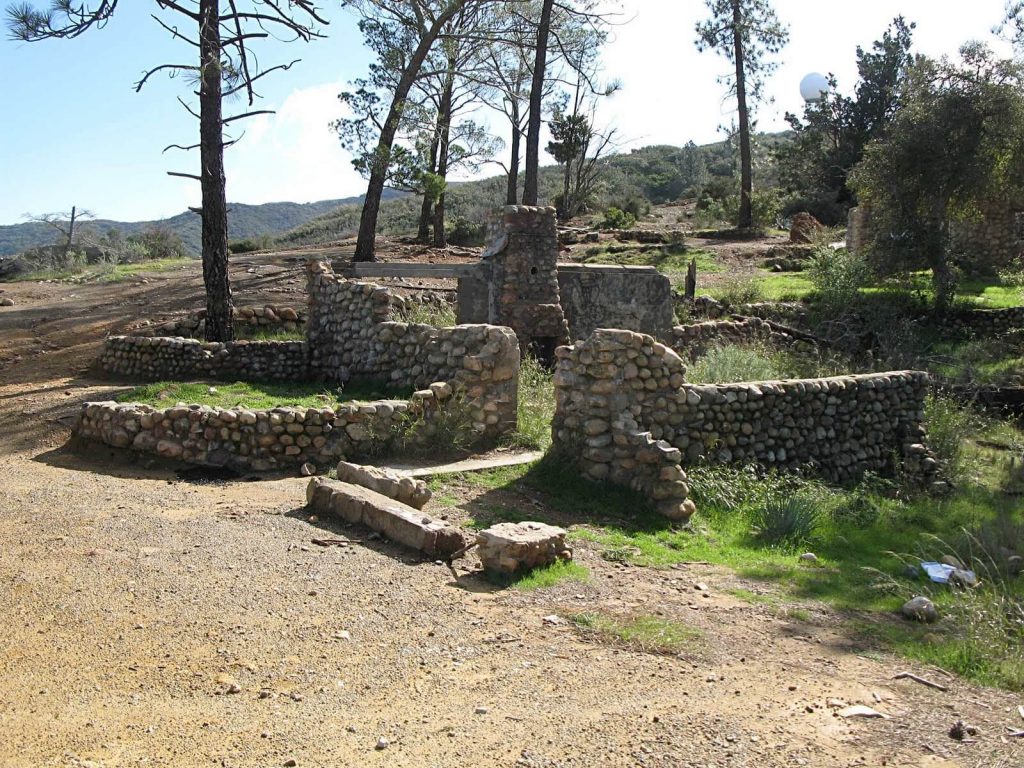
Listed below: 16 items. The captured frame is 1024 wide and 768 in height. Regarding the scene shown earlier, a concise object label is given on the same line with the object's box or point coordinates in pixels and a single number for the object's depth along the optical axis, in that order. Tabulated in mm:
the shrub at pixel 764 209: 33000
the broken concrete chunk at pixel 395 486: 7961
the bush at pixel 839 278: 21156
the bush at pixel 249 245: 33750
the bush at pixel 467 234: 30438
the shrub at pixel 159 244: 35906
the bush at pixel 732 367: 12844
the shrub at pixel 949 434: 11820
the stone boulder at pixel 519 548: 6559
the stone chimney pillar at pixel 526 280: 14508
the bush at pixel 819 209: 36531
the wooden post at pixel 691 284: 20656
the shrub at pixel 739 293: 21281
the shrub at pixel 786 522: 8428
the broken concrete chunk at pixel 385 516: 6820
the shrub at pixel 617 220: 34312
